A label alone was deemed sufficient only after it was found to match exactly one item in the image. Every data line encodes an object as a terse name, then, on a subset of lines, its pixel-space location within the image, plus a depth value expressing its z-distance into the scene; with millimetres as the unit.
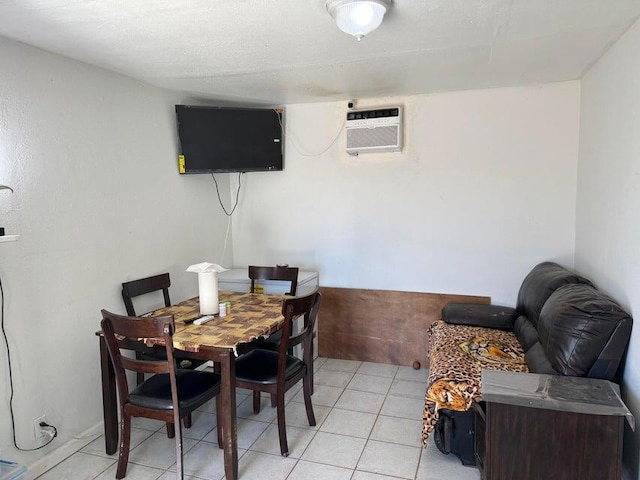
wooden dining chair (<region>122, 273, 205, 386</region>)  2678
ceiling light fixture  1810
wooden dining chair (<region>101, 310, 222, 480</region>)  1970
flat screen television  3406
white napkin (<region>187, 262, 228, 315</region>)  2553
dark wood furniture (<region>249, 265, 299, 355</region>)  3295
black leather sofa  1970
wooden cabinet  1731
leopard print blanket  2211
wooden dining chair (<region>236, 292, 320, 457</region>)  2354
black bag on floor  2283
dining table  2104
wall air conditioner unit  3514
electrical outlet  2280
